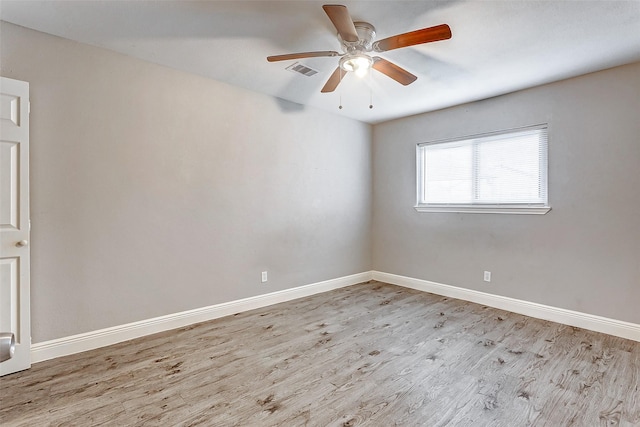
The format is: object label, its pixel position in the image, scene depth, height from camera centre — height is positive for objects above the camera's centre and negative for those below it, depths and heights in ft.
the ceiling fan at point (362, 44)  6.16 +3.73
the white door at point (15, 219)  7.09 -0.19
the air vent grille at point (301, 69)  9.49 +4.48
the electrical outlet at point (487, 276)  12.42 -2.65
